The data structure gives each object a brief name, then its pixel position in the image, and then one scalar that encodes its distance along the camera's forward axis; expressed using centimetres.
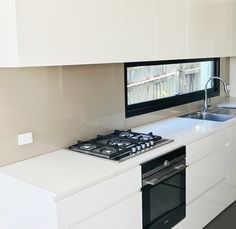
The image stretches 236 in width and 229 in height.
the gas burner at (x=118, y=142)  179
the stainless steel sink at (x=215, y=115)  266
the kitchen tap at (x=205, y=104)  284
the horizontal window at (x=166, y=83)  229
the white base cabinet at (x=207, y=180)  200
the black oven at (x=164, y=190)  167
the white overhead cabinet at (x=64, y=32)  126
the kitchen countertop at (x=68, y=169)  133
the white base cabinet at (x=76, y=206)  128
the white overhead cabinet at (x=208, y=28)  221
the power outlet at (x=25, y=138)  160
